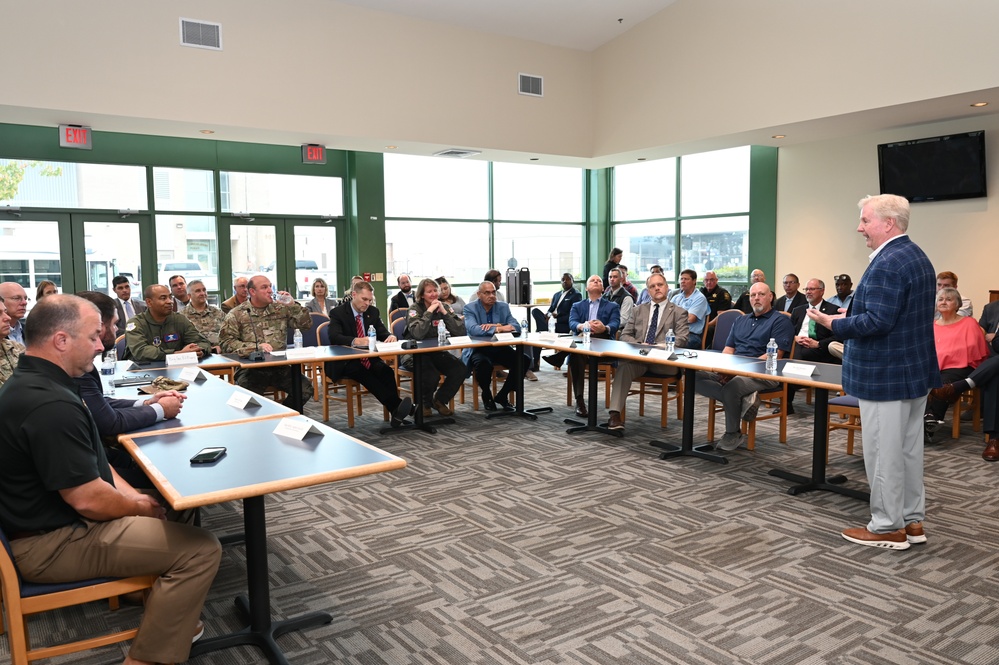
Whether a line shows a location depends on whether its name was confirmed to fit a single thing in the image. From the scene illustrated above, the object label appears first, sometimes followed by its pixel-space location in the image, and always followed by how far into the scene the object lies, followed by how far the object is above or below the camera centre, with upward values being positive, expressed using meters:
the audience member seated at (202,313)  7.20 -0.41
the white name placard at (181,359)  5.18 -0.63
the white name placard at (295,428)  2.86 -0.64
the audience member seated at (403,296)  9.27 -0.32
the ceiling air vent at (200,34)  6.83 +2.34
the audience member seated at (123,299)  8.08 -0.29
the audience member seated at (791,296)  7.95 -0.32
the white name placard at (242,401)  3.52 -0.64
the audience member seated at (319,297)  9.16 -0.32
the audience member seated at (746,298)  8.58 -0.37
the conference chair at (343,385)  6.39 -1.07
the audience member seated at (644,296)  8.23 -0.33
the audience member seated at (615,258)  9.41 +0.16
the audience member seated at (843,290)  8.10 -0.26
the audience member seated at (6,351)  3.66 -0.42
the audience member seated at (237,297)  8.29 -0.29
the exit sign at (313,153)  8.13 +1.38
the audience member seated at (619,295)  7.77 -0.30
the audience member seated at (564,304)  8.54 -0.43
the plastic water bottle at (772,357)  4.69 -0.60
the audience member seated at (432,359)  6.67 -0.83
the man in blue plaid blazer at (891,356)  3.41 -0.43
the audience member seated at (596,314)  7.18 -0.46
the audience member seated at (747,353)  5.32 -0.70
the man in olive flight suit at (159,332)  5.35 -0.46
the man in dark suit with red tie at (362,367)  6.33 -0.85
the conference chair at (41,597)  2.01 -0.97
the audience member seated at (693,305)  7.86 -0.41
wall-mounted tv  7.44 +1.09
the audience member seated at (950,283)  6.93 -0.16
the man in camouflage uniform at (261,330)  5.94 -0.49
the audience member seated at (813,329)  6.91 -0.61
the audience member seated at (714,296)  9.07 -0.35
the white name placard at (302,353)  5.65 -0.67
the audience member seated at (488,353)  6.99 -0.83
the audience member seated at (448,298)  8.43 -0.32
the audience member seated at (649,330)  6.10 -0.57
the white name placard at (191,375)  4.36 -0.64
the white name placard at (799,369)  4.45 -0.65
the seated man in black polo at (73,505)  2.05 -0.70
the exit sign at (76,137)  6.81 +1.35
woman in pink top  5.81 -0.67
